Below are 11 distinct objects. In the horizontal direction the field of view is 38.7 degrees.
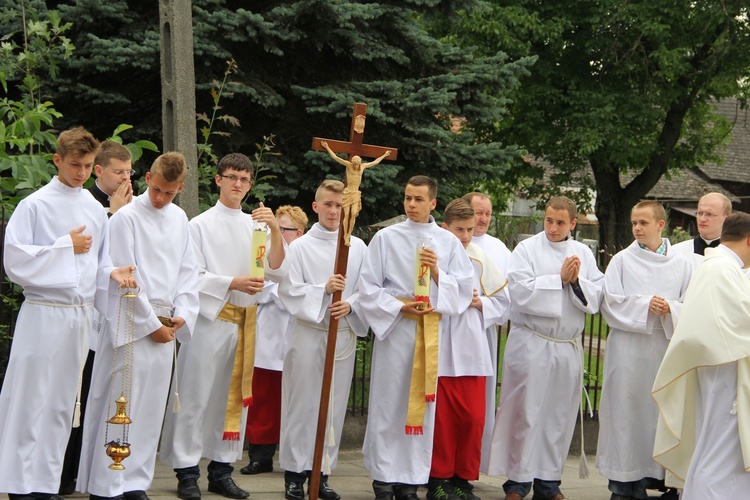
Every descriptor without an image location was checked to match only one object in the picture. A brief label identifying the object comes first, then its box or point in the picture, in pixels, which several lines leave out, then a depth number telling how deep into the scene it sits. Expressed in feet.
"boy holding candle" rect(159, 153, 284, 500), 23.29
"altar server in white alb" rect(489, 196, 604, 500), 25.88
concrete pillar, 29.25
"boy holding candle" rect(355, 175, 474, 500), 24.22
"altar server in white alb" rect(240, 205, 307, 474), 27.53
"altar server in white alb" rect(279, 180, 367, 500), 24.53
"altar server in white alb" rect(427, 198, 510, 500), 24.85
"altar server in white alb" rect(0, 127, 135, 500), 19.85
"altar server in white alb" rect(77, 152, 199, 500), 21.02
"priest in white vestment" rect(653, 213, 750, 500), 21.65
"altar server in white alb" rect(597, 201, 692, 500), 26.27
